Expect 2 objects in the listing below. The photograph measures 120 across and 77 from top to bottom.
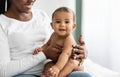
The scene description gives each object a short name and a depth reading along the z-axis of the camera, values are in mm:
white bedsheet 1727
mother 1494
